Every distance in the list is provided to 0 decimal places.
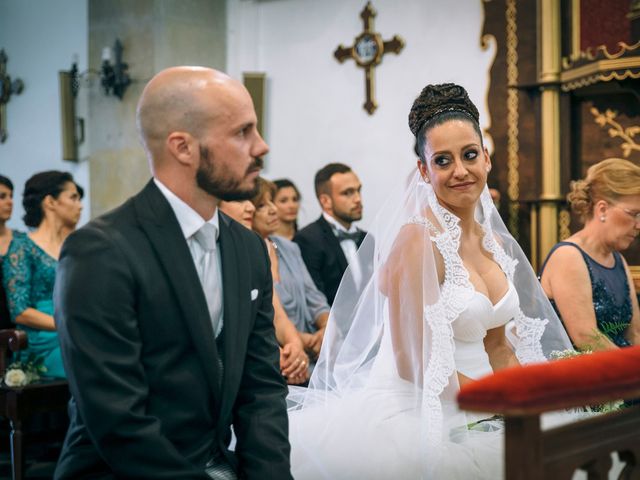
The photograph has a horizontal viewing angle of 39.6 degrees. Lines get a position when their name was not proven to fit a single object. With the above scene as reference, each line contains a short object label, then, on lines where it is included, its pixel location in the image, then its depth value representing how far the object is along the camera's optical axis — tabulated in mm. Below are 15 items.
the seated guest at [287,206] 7172
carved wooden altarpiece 6578
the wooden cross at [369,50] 8055
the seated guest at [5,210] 6073
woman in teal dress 5527
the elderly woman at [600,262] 4184
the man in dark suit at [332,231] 6539
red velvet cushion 1434
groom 1978
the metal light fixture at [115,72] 8070
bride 2982
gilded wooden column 6914
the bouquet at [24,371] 4941
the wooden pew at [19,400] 4805
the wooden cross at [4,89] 9883
